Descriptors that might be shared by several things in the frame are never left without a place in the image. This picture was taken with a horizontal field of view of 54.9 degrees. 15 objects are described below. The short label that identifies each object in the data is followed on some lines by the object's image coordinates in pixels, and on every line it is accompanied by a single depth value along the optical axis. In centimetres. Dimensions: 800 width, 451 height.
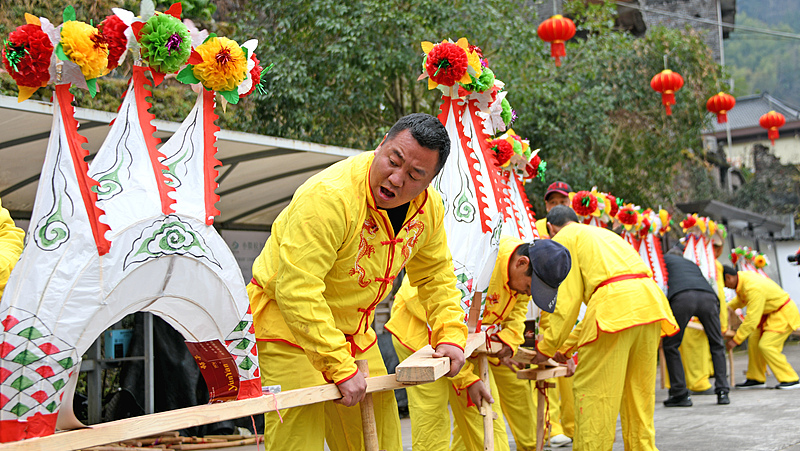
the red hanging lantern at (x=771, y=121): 1620
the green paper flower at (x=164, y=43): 268
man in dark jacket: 802
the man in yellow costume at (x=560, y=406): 643
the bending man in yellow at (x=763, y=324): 931
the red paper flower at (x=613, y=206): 762
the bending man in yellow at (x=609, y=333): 458
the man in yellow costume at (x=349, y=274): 269
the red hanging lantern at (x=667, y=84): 1218
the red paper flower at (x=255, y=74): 307
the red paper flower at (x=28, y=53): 245
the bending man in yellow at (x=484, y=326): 408
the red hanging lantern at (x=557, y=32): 992
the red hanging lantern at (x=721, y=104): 1380
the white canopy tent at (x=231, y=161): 474
